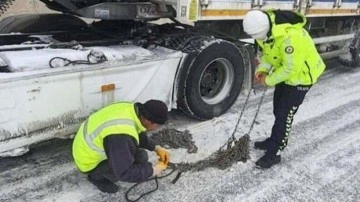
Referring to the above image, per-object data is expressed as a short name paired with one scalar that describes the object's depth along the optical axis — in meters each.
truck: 3.30
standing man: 3.49
